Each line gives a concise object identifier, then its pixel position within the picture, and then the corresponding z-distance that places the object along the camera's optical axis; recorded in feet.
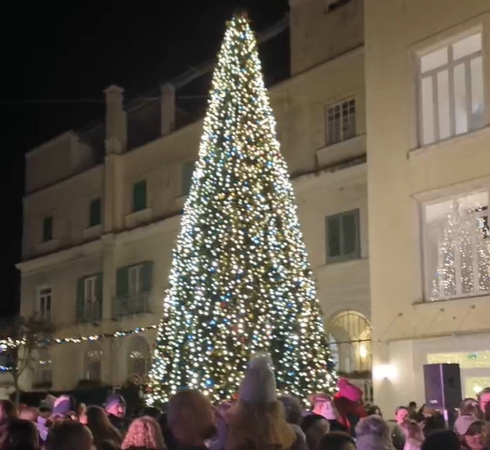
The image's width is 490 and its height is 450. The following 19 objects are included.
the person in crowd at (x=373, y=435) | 21.08
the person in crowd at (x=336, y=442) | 18.49
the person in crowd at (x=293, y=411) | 27.61
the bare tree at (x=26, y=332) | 101.30
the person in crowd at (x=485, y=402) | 32.17
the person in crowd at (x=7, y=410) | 29.01
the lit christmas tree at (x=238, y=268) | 51.21
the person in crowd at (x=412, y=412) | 39.26
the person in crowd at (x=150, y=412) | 36.21
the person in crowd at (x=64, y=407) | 34.90
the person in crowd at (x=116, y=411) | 33.12
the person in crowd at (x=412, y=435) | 27.50
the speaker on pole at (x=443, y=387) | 36.04
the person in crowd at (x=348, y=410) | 33.20
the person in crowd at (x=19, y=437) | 20.38
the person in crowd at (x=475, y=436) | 24.85
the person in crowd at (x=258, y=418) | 16.20
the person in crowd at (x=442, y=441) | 19.12
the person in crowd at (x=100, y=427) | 25.30
